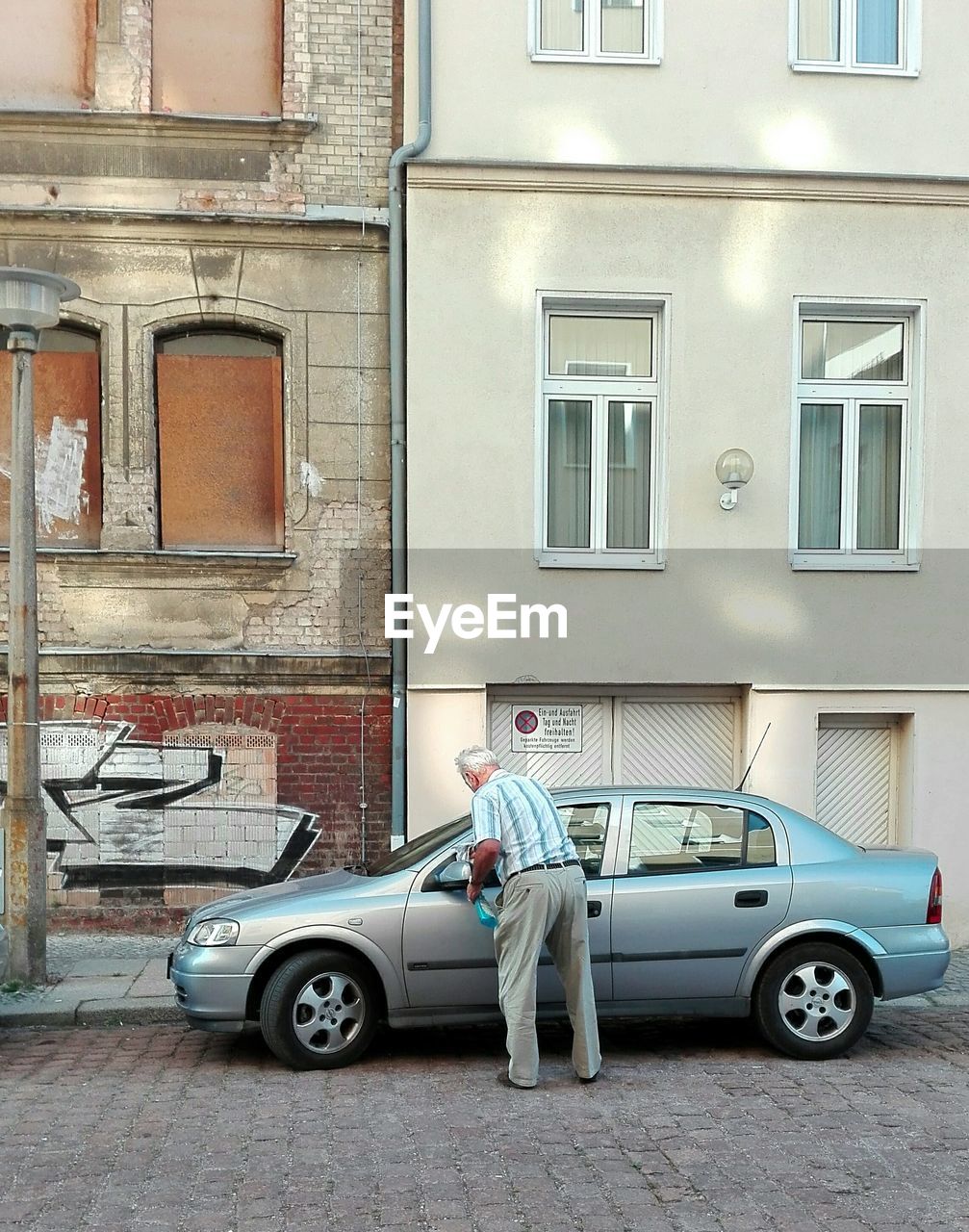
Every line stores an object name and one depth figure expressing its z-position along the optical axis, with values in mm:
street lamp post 9031
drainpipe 11023
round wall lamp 11008
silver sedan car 7188
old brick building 10953
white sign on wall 11453
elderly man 6770
